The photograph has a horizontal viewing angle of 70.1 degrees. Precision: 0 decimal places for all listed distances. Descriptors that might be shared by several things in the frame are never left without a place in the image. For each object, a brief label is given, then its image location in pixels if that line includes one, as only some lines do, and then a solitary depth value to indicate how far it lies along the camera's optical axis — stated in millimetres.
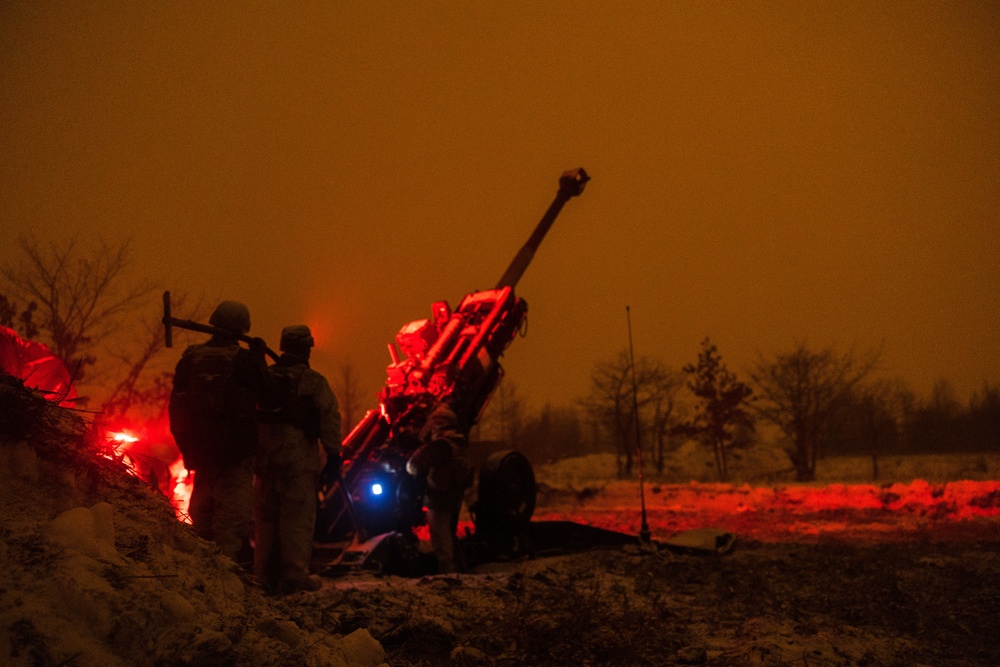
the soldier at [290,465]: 5590
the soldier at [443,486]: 6969
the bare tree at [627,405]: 40719
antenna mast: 8098
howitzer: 7215
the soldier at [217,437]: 5055
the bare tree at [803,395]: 32469
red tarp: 5289
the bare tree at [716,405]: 36875
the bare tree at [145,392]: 14742
